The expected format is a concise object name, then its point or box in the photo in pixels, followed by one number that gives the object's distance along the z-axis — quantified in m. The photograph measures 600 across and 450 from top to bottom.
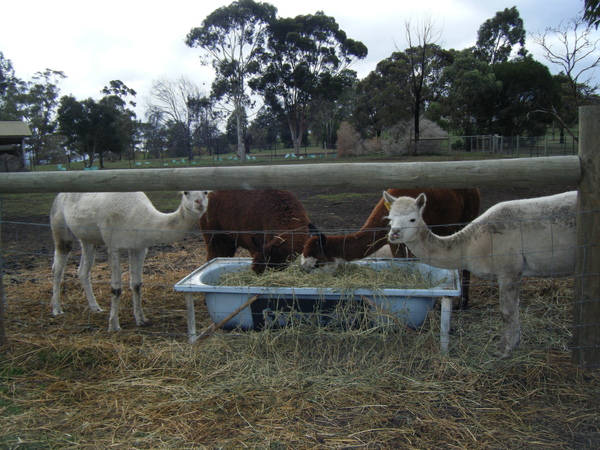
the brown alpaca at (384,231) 4.62
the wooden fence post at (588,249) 3.15
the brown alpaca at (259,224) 5.00
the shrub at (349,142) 45.22
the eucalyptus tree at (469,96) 34.16
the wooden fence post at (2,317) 4.09
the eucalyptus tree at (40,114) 46.99
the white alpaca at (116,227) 4.73
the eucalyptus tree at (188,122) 46.31
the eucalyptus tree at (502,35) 51.31
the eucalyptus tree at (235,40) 43.38
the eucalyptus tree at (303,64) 44.34
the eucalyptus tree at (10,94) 45.22
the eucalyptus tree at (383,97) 36.72
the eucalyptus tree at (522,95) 34.25
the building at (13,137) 26.91
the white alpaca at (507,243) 3.70
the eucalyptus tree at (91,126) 35.12
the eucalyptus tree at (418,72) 36.34
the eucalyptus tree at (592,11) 8.86
